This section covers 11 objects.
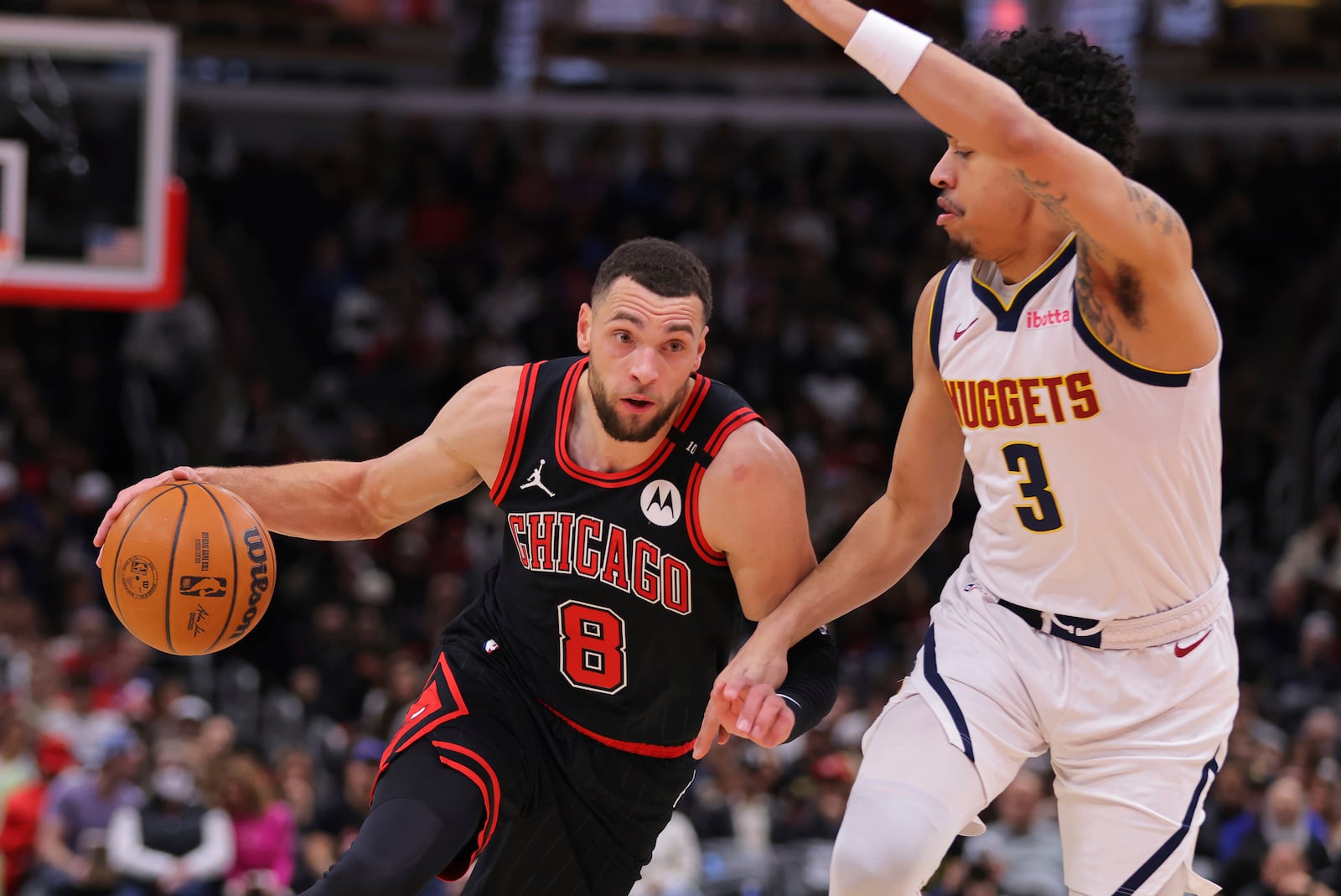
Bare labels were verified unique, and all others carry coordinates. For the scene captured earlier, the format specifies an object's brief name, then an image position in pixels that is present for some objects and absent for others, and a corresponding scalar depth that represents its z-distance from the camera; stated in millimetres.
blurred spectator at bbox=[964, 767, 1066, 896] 9742
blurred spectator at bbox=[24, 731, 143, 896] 9953
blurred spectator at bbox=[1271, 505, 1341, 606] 13523
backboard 10820
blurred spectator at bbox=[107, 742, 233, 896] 9859
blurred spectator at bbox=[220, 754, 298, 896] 10023
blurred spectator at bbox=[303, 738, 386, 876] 10047
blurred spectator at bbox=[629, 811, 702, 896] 9859
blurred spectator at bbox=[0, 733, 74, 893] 10172
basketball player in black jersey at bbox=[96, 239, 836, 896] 4633
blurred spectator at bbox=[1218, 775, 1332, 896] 9539
